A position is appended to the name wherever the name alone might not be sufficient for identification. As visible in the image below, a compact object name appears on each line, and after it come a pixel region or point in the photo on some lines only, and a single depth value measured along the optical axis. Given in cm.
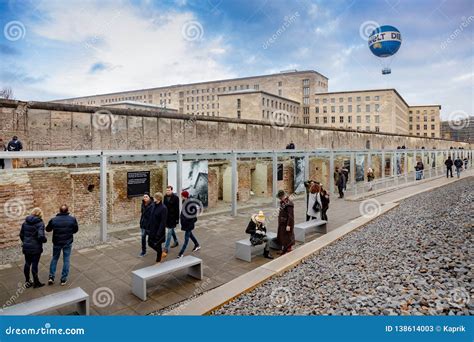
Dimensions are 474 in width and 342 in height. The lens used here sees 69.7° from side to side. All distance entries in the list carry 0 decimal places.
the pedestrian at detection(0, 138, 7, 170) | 1020
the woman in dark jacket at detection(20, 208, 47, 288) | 623
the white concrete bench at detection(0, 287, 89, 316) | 456
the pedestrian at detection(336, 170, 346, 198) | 1772
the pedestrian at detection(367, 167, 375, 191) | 1930
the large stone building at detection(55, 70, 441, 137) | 7075
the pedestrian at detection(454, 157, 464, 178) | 2532
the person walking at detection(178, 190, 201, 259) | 806
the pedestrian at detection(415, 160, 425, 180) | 2518
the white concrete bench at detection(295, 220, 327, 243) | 952
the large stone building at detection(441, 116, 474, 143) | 11186
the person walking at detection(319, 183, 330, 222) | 1115
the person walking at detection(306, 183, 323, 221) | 1095
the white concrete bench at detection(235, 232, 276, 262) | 780
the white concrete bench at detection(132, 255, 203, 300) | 581
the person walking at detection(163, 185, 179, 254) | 841
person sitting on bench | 783
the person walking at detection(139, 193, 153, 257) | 806
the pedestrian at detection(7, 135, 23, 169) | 1009
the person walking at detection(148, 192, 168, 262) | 738
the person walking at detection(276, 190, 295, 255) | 796
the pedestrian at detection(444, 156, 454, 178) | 2584
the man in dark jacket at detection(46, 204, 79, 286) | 650
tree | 4047
